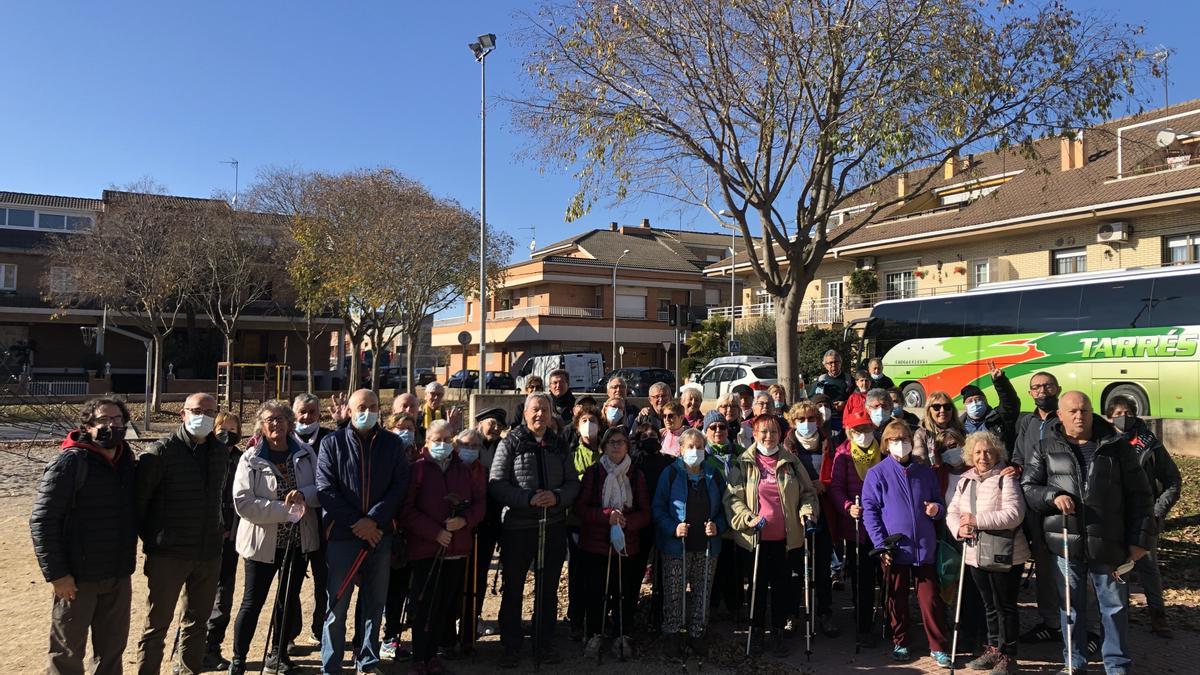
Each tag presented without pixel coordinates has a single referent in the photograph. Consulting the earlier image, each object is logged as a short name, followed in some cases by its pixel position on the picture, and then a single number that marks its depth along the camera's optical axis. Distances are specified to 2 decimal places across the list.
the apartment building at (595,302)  49.97
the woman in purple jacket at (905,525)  5.58
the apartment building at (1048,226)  24.59
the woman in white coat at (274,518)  5.12
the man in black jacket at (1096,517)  5.03
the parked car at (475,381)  40.00
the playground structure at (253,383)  27.00
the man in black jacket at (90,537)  4.25
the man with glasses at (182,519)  4.78
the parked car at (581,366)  33.94
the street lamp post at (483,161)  24.48
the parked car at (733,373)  24.12
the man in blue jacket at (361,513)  5.11
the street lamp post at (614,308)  48.29
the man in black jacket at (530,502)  5.56
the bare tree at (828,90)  11.58
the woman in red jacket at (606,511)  5.79
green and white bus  14.62
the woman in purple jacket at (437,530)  5.33
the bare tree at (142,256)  27.80
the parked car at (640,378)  31.10
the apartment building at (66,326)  40.28
